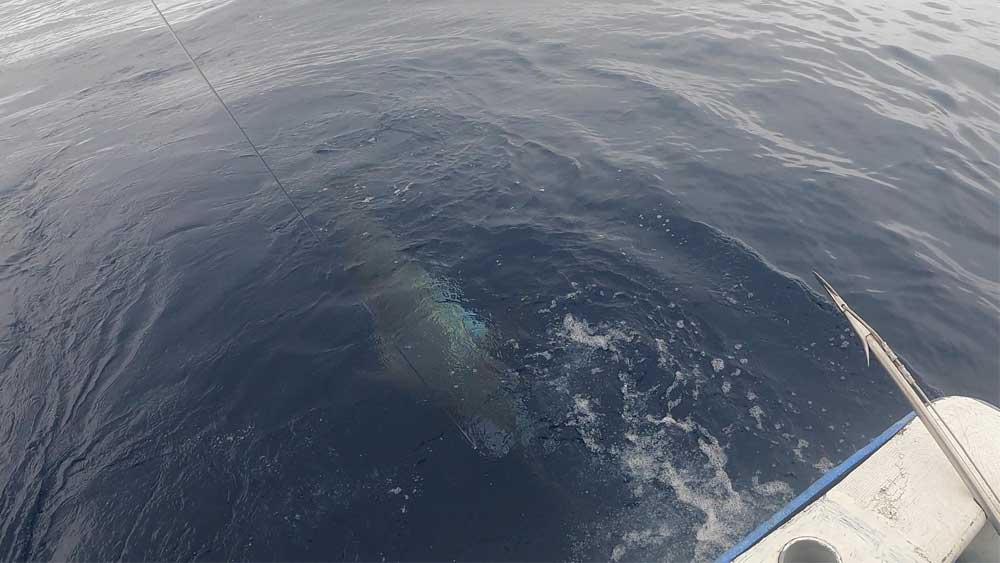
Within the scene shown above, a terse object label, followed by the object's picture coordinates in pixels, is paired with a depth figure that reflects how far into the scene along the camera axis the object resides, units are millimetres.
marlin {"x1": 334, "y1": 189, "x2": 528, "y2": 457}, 7047
